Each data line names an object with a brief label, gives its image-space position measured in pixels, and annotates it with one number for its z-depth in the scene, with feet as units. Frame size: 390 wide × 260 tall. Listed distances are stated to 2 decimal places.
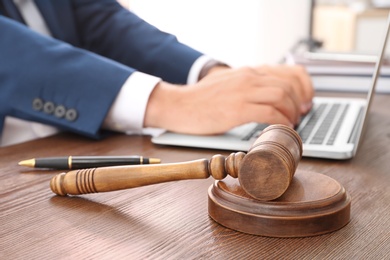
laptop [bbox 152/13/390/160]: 2.56
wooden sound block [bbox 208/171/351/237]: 1.65
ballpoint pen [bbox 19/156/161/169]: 2.29
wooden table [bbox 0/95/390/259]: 1.59
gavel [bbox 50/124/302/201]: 1.65
